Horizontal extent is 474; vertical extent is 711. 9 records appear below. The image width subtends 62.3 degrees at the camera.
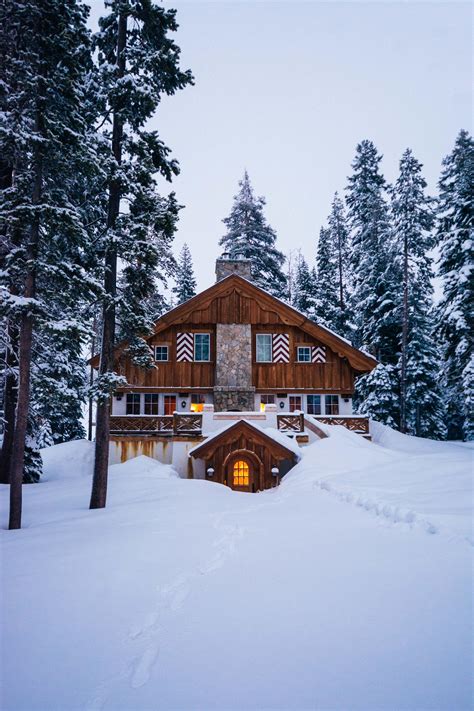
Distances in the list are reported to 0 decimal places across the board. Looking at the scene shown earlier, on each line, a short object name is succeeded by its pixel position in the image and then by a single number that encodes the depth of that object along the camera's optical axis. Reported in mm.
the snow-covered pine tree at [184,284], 36219
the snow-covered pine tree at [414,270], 25828
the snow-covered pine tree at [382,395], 25359
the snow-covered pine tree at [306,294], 30438
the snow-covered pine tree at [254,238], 32562
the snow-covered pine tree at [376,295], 25952
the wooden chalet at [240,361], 21969
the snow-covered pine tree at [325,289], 30375
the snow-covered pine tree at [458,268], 18875
